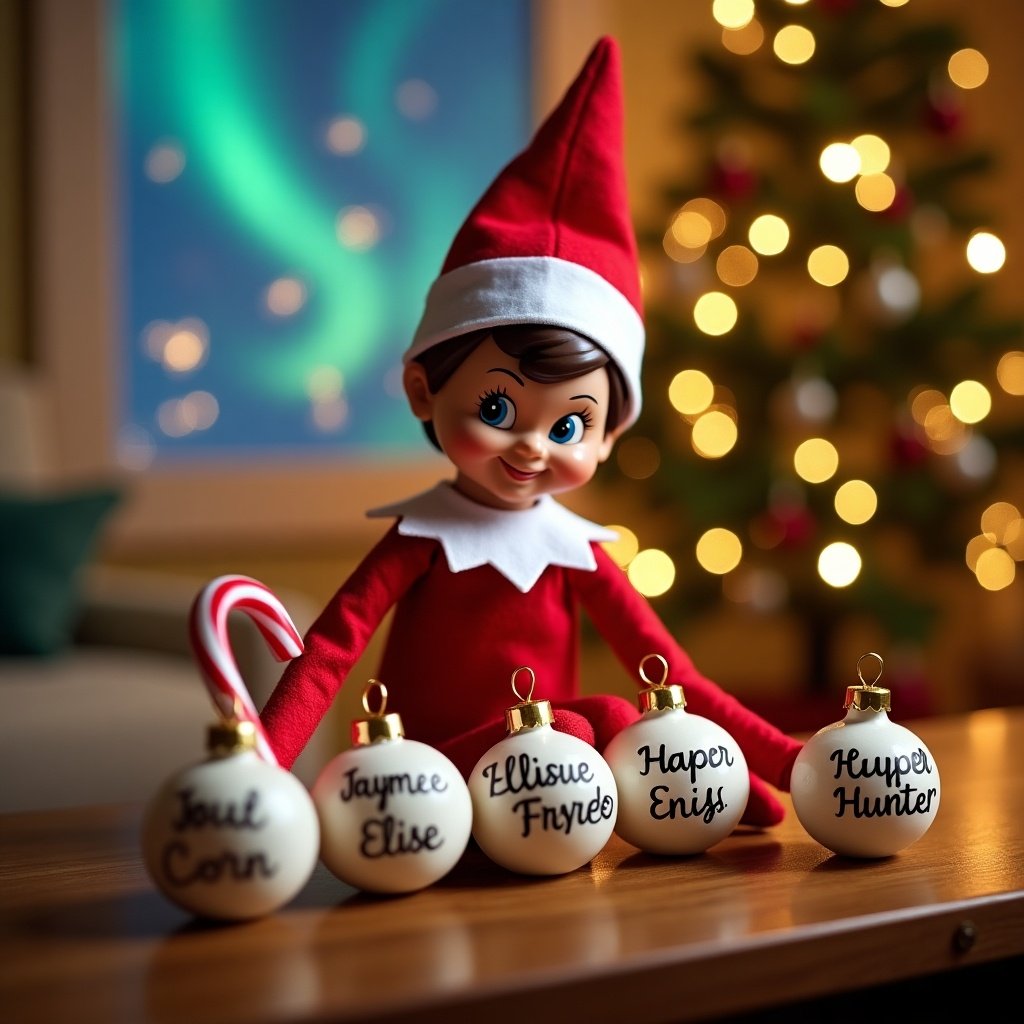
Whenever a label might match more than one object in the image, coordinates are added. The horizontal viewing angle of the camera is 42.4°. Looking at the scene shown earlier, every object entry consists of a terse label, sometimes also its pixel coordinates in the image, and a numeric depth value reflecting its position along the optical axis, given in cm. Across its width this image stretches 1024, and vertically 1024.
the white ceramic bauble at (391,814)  67
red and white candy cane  68
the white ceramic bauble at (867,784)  74
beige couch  148
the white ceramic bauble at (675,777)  74
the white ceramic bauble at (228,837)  62
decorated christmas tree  253
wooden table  56
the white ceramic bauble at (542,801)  70
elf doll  80
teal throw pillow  184
